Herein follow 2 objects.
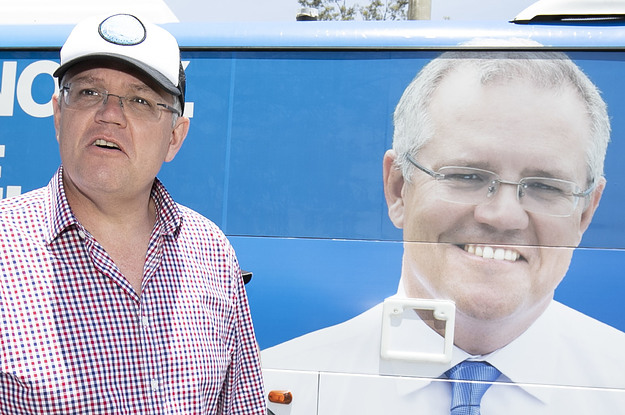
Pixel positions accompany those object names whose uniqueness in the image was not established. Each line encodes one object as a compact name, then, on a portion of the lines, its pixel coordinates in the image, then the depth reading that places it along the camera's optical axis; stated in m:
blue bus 2.61
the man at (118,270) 1.23
